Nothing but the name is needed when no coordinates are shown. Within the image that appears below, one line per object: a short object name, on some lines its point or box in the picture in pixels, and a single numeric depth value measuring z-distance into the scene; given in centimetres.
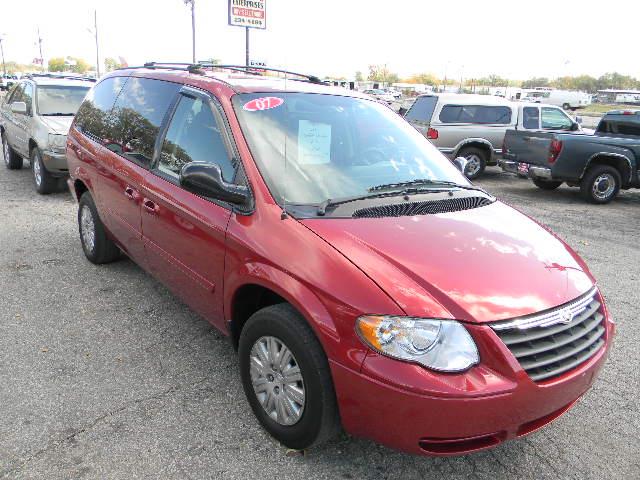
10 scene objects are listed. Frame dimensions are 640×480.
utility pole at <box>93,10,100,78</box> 4796
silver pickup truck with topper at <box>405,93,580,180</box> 1194
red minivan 216
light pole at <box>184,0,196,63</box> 2885
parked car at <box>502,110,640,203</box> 960
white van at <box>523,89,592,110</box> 5119
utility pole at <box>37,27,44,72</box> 6821
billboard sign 1648
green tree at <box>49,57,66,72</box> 12775
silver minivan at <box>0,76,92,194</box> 780
